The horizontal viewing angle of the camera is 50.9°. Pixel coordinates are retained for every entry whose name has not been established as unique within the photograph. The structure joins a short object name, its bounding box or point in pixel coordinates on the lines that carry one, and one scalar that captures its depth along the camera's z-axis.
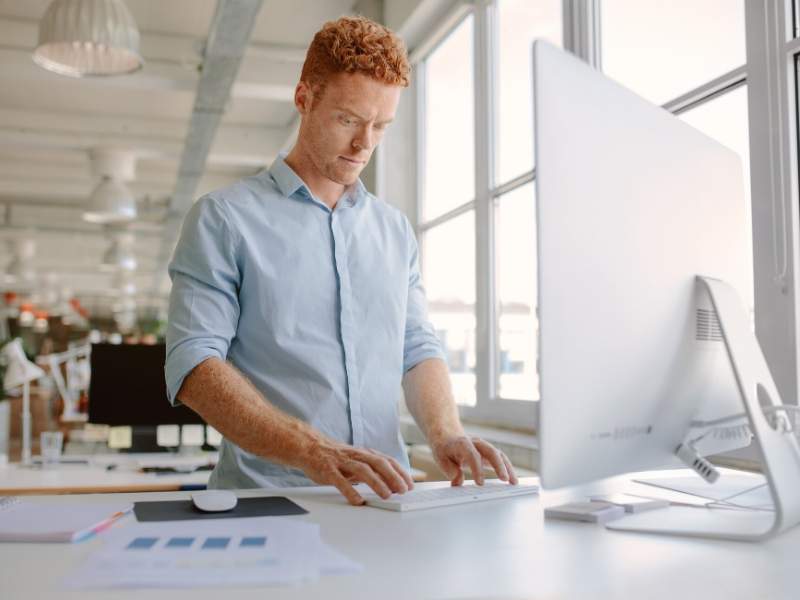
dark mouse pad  1.08
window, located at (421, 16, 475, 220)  4.76
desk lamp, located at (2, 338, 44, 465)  4.07
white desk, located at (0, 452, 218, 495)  2.82
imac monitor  0.90
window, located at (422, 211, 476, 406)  4.59
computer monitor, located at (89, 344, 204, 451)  3.65
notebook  0.95
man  1.43
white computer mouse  1.10
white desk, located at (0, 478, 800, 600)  0.75
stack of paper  0.76
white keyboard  1.18
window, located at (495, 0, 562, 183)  3.96
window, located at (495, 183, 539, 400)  3.93
